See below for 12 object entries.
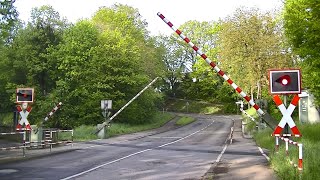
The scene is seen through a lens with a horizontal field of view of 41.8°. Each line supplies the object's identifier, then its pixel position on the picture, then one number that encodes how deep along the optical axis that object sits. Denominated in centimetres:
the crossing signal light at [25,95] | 2015
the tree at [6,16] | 2153
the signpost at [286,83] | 1041
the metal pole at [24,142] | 1789
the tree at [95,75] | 4531
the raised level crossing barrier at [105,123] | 3388
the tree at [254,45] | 4034
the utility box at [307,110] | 3432
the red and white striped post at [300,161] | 847
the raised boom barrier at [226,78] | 1430
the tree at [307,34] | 2100
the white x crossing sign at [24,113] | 2084
